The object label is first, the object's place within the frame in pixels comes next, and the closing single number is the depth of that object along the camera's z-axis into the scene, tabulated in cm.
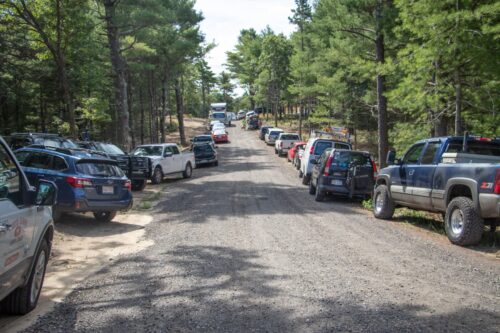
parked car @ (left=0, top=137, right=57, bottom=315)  452
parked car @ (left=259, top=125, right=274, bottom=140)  5570
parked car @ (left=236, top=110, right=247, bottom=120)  10641
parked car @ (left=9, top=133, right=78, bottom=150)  1730
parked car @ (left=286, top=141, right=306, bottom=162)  2928
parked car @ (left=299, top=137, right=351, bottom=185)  2084
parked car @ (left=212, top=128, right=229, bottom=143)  5403
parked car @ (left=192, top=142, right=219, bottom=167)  3154
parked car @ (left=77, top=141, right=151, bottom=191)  1852
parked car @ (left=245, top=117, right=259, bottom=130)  7325
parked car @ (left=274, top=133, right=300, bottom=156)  3806
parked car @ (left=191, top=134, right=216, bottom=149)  3775
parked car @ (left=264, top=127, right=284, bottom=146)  4907
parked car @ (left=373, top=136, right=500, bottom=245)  840
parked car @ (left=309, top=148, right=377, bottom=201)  1560
